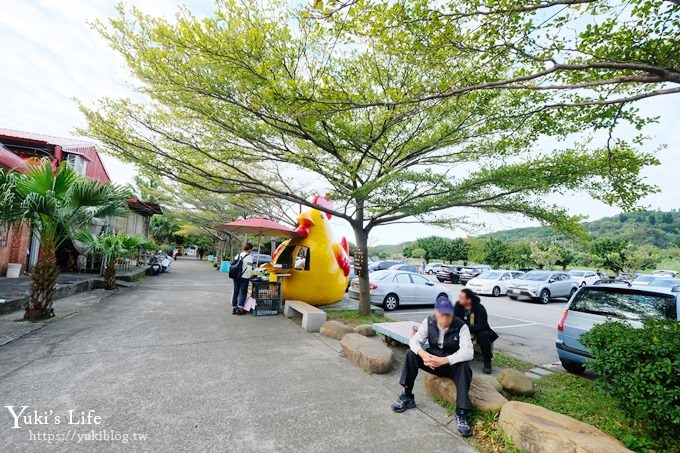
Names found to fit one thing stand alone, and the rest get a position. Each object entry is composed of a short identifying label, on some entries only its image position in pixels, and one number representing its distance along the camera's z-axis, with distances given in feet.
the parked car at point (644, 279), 67.67
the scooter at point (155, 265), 61.82
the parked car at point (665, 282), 60.44
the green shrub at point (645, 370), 9.35
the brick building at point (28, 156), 34.96
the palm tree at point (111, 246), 33.61
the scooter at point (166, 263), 66.86
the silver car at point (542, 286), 53.06
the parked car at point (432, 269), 99.81
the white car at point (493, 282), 59.93
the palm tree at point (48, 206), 19.24
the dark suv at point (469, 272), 82.28
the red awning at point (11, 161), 23.44
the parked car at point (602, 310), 15.42
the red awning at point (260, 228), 28.27
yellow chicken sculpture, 30.32
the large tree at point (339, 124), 17.93
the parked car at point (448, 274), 82.58
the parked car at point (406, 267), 73.04
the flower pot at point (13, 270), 34.14
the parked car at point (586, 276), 78.45
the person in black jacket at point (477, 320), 16.93
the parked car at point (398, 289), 36.63
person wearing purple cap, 11.69
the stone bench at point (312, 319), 23.40
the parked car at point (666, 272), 119.20
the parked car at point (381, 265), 85.41
